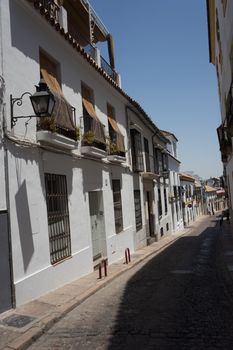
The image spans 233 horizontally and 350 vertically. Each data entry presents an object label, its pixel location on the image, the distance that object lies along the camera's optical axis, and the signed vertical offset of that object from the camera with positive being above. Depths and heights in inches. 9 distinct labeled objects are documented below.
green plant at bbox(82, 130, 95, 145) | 416.3 +66.2
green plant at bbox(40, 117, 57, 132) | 320.2 +64.5
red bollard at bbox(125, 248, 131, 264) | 491.3 -71.3
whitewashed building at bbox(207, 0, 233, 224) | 380.2 +154.8
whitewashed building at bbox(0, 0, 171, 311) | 275.1 +45.4
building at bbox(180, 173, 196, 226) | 1515.9 -10.0
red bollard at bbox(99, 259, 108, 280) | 380.5 -67.4
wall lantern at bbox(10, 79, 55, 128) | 277.3 +70.9
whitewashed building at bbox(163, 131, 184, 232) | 1180.7 +27.6
